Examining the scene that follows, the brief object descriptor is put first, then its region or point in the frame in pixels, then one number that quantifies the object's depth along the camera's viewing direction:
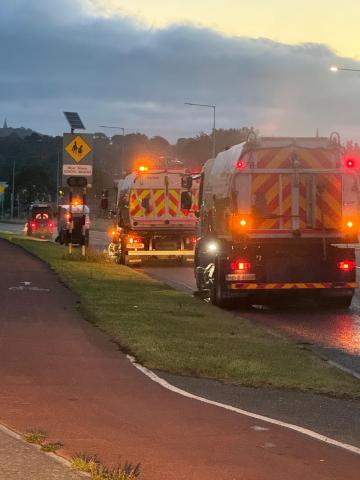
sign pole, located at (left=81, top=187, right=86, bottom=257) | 26.07
